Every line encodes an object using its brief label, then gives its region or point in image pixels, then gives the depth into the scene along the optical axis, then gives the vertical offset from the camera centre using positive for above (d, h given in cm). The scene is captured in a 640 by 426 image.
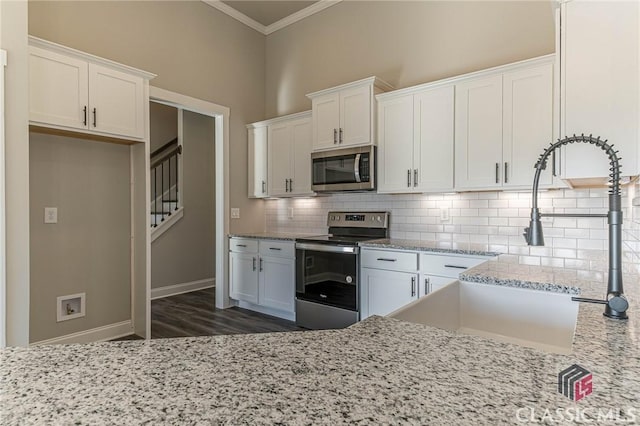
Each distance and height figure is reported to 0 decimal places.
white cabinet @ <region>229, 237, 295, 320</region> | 380 -74
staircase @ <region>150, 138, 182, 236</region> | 575 +55
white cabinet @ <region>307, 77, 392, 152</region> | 352 +99
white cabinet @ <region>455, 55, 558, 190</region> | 267 +67
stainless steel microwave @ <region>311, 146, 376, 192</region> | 351 +41
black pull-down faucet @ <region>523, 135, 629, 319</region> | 98 -8
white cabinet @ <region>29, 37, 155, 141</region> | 261 +94
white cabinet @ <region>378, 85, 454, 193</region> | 313 +64
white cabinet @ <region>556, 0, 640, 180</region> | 155 +59
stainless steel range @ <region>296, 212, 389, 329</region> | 331 -65
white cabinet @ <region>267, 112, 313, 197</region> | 415 +65
